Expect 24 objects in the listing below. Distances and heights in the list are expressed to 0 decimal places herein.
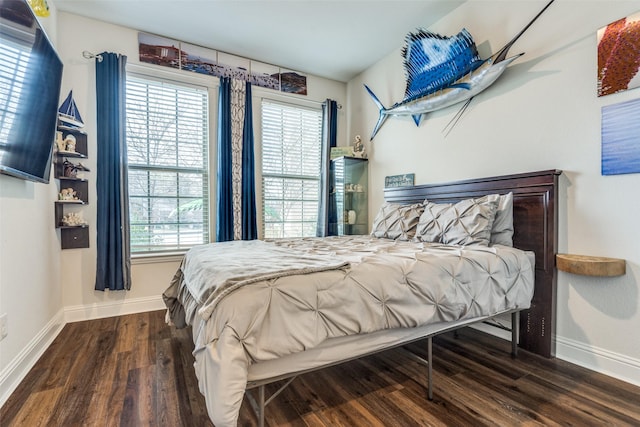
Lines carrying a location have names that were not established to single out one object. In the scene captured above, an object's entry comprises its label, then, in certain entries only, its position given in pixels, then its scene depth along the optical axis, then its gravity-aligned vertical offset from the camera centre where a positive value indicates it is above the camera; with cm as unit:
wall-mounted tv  150 +67
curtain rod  289 +149
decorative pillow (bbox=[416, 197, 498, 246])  215 -11
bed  110 -42
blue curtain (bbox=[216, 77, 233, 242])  339 +44
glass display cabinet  398 +14
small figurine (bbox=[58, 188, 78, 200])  275 +14
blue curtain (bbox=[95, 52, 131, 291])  290 +33
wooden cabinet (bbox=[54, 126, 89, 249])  272 +21
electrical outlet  161 -65
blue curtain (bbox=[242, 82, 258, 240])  354 +36
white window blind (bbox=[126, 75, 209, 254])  318 +49
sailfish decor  241 +124
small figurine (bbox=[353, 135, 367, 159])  400 +80
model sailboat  270 +89
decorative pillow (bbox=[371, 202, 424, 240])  274 -12
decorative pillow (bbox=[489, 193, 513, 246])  218 -11
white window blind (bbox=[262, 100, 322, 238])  389 +54
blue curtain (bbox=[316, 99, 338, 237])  409 +65
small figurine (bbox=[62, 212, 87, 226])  279 -10
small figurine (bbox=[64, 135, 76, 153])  275 +61
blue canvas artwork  174 +42
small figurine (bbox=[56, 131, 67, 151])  268 +60
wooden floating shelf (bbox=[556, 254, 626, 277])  175 -35
